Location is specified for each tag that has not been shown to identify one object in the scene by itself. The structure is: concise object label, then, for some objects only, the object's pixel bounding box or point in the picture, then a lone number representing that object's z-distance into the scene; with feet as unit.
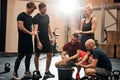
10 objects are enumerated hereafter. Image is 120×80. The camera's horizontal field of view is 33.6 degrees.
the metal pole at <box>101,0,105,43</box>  25.18
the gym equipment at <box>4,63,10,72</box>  15.80
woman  12.54
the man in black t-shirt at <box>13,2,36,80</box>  12.59
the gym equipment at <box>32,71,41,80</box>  12.76
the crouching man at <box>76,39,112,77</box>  11.12
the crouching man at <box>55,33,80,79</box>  12.74
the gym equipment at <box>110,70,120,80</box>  12.74
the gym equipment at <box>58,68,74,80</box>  12.07
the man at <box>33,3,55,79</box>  13.18
